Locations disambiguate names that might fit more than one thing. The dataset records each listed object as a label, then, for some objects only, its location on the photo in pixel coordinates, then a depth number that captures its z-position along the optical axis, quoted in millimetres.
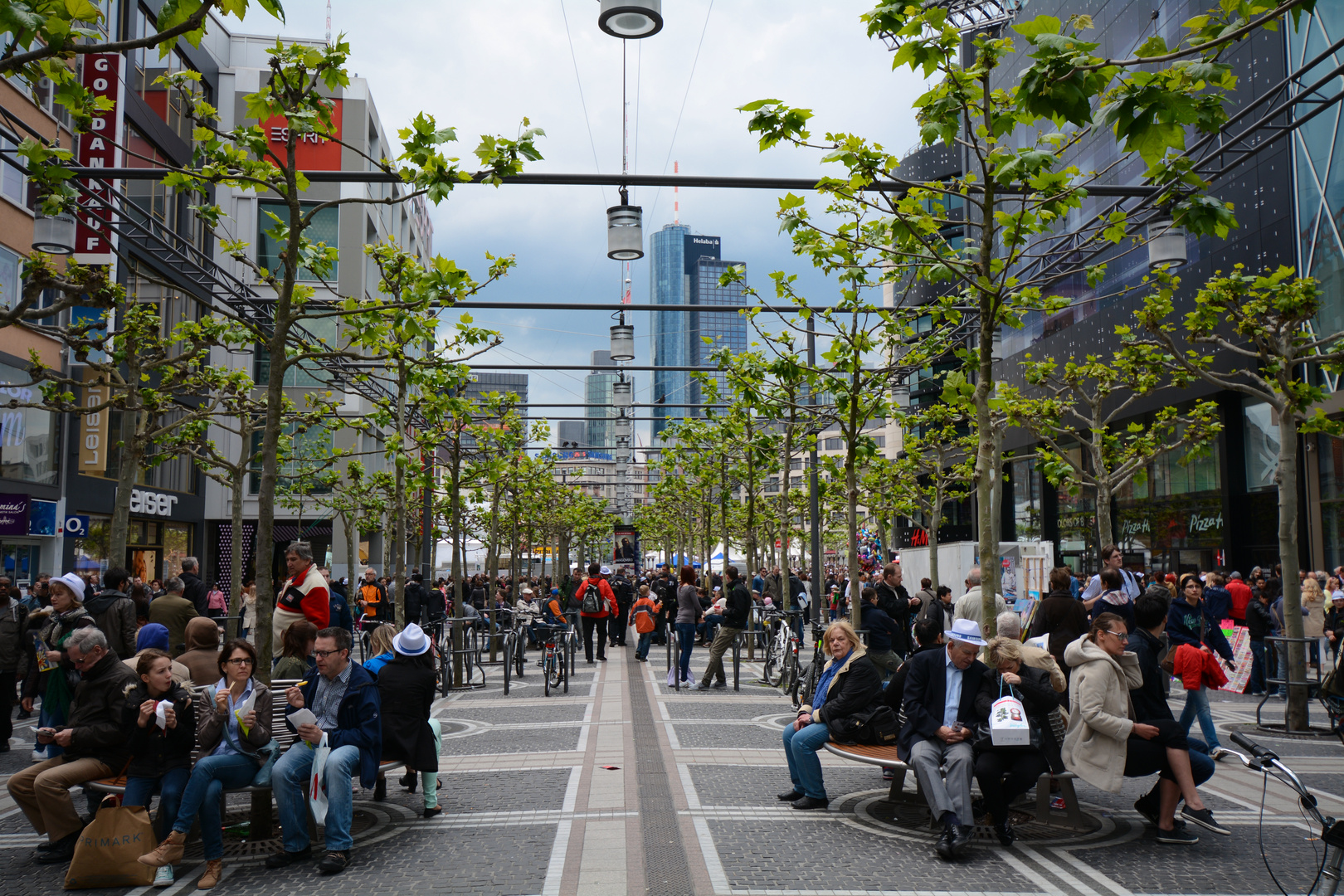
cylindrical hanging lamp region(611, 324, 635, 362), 17686
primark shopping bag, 6488
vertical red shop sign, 22266
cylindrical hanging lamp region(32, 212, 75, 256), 12703
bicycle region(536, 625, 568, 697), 16109
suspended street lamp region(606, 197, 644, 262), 11148
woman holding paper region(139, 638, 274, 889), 6809
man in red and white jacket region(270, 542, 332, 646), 10125
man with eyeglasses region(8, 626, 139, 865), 7082
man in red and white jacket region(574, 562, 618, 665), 21562
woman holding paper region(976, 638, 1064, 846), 7340
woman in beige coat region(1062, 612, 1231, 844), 7309
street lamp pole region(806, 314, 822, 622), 18703
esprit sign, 45844
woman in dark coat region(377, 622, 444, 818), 7945
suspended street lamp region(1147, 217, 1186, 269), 11633
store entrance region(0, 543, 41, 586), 24953
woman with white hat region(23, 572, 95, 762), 9172
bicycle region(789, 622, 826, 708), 11234
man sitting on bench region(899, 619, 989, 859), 7133
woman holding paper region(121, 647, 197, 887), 6871
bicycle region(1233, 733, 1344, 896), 4500
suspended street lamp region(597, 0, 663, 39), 8414
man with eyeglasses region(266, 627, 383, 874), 7012
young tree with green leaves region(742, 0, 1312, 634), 5145
